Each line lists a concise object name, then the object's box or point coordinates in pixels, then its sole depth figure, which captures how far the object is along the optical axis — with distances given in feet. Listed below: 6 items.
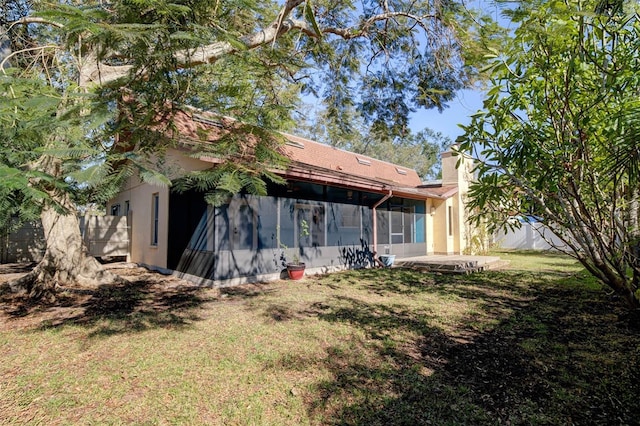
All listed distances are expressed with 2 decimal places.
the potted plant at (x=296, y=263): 30.48
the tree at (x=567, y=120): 8.73
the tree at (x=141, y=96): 8.61
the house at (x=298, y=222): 28.27
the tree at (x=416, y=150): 125.00
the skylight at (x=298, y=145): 43.11
